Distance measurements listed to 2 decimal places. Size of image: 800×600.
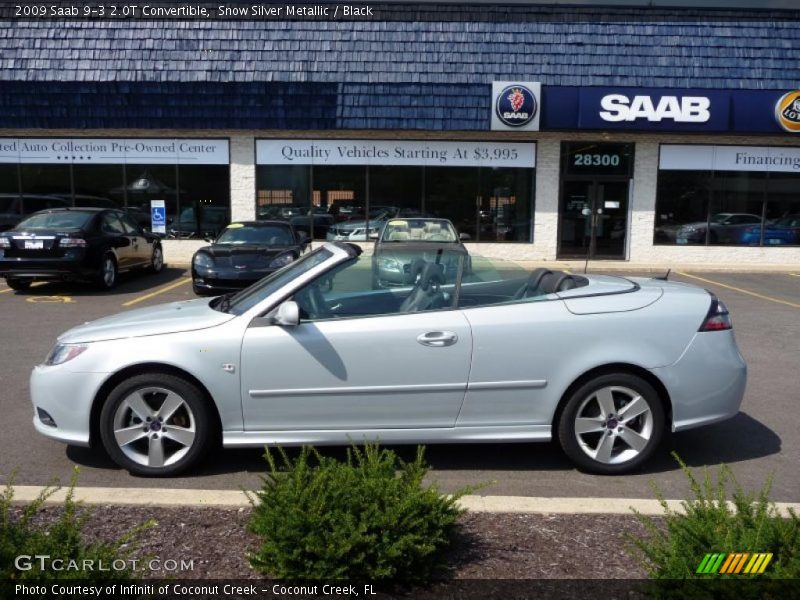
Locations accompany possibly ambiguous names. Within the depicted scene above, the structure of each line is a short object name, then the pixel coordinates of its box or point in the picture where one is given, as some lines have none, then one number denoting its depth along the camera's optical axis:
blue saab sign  17.55
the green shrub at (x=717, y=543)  2.58
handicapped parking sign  19.08
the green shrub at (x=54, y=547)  2.56
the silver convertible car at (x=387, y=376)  4.38
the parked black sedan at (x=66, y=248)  12.29
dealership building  17.72
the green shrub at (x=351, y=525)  2.90
